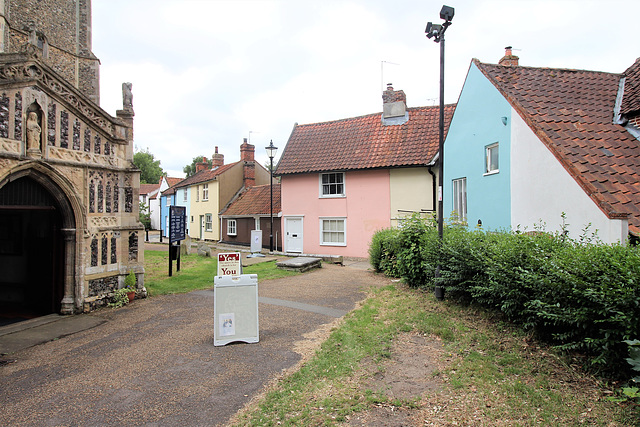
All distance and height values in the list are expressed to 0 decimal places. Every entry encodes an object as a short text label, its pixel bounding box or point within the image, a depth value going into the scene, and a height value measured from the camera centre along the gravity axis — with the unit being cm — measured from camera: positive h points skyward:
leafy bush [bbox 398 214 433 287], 1134 -84
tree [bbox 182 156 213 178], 8194 +1248
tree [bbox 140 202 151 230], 4250 +80
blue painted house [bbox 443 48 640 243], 774 +198
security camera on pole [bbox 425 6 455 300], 929 +404
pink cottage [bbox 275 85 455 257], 2000 +267
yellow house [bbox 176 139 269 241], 3378 +369
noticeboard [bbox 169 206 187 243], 1452 +7
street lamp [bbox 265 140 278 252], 2150 +427
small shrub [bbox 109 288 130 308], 1038 -199
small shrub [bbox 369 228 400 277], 1377 -110
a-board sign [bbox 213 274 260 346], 687 -156
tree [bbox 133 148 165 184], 7906 +1257
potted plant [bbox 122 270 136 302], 1075 -168
